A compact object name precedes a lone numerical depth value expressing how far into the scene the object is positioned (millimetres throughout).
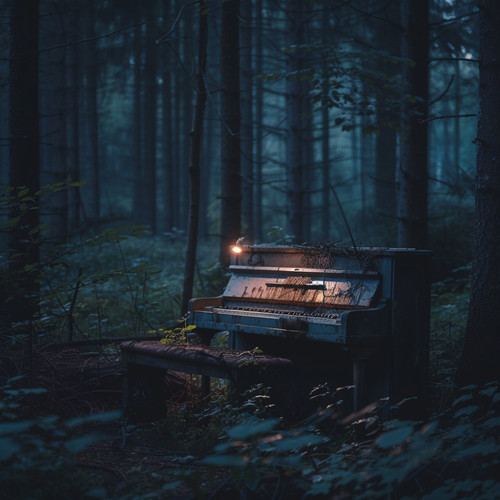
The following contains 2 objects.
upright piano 6195
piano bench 6066
